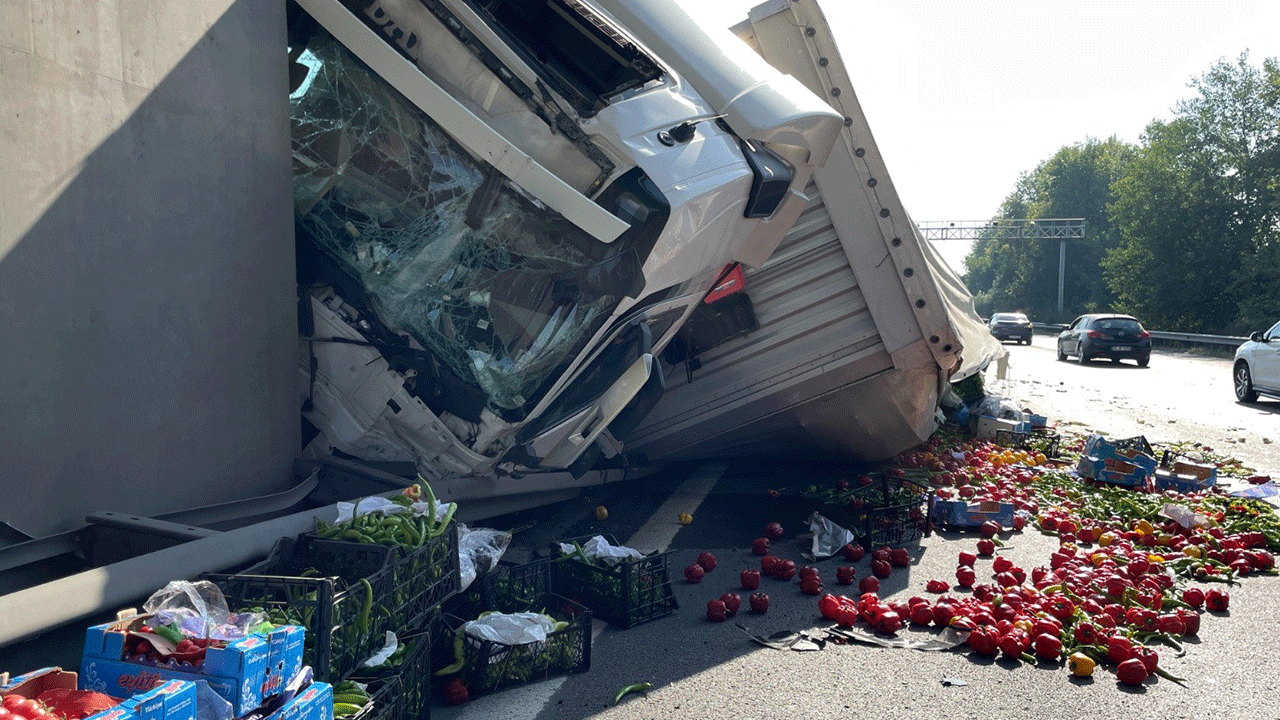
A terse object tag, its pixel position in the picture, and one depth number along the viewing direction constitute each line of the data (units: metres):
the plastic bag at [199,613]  2.47
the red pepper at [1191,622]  4.43
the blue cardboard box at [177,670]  2.23
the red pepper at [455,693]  3.56
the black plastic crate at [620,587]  4.55
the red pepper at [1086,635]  4.17
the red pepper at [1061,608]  4.47
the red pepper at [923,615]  4.54
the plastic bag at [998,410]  11.18
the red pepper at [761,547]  5.91
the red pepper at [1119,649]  3.98
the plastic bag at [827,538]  5.95
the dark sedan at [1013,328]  40.03
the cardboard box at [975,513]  6.64
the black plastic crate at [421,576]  3.32
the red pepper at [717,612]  4.65
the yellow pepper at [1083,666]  3.91
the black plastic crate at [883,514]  6.09
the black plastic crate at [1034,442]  10.05
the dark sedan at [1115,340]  25.31
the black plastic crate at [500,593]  4.16
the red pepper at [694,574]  5.33
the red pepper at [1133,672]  3.82
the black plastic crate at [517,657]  3.65
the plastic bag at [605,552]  4.62
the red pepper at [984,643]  4.16
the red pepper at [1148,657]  3.92
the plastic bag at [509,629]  3.68
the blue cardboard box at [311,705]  2.34
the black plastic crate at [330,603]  2.76
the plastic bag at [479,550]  4.06
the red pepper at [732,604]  4.75
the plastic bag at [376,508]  3.80
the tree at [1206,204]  42.94
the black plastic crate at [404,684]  2.87
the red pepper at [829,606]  4.60
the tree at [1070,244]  76.88
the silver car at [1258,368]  14.10
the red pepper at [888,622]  4.43
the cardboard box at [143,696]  2.01
